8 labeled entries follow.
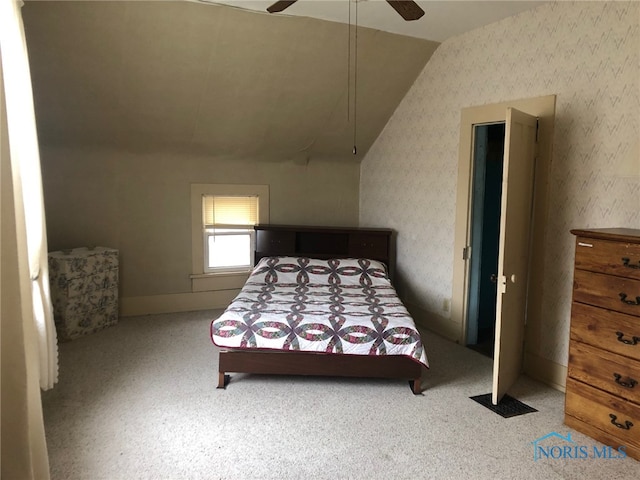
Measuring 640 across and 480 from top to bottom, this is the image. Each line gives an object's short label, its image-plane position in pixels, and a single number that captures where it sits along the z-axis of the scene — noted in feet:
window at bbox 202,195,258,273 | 16.65
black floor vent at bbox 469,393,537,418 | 9.46
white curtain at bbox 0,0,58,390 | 7.34
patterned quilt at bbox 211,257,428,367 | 10.23
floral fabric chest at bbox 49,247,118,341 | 13.03
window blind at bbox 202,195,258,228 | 16.56
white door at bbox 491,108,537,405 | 9.24
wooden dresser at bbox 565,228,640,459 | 7.73
